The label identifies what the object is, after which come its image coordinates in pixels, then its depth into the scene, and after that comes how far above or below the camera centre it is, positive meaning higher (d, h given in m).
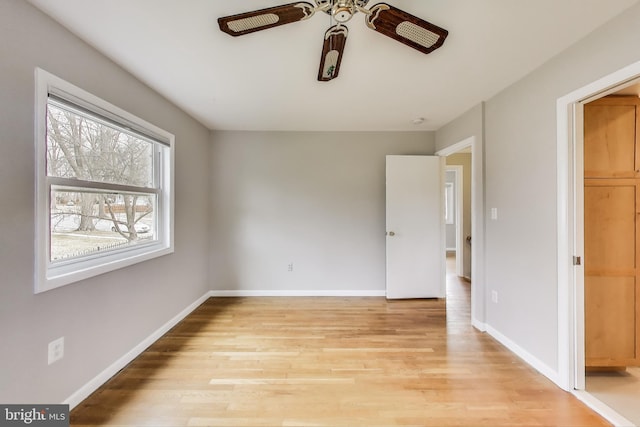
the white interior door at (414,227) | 3.48 -0.17
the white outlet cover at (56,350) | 1.45 -0.77
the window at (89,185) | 1.44 +0.23
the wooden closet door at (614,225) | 1.82 -0.08
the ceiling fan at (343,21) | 1.17 +0.96
